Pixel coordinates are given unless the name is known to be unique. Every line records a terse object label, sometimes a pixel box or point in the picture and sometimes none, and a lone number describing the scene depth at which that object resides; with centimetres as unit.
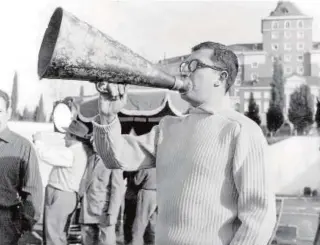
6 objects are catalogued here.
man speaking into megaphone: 146
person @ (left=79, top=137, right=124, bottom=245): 373
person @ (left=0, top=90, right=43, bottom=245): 250
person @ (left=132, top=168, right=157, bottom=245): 418
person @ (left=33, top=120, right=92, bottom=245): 357
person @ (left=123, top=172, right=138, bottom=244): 433
